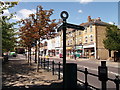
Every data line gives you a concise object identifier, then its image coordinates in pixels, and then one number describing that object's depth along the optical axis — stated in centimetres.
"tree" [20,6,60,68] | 680
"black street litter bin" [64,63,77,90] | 330
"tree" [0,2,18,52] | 728
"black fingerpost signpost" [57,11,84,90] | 336
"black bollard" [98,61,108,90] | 238
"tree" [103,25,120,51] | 1498
